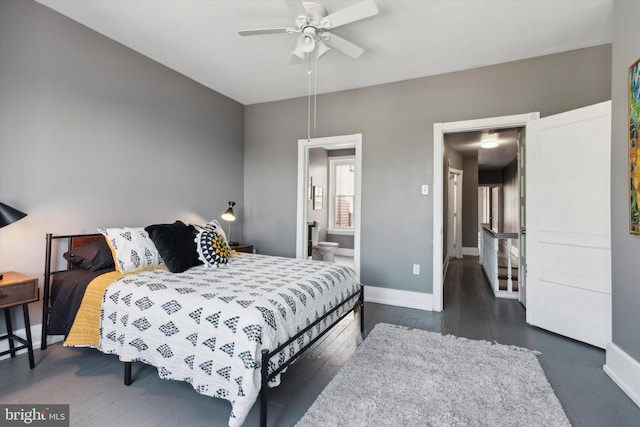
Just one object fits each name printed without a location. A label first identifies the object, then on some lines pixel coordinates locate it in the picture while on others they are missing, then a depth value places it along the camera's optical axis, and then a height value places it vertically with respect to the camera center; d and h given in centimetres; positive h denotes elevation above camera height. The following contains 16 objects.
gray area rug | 169 -109
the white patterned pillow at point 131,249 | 250 -28
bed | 159 -61
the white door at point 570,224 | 261 -2
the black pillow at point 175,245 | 252 -25
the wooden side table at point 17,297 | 204 -57
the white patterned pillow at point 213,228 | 318 -11
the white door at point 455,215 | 734 +12
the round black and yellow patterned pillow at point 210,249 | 272 -29
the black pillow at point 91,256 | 259 -35
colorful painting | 195 +49
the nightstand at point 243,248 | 410 -42
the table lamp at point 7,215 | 208 +0
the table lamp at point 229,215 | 400 +3
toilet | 630 -68
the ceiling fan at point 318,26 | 218 +151
